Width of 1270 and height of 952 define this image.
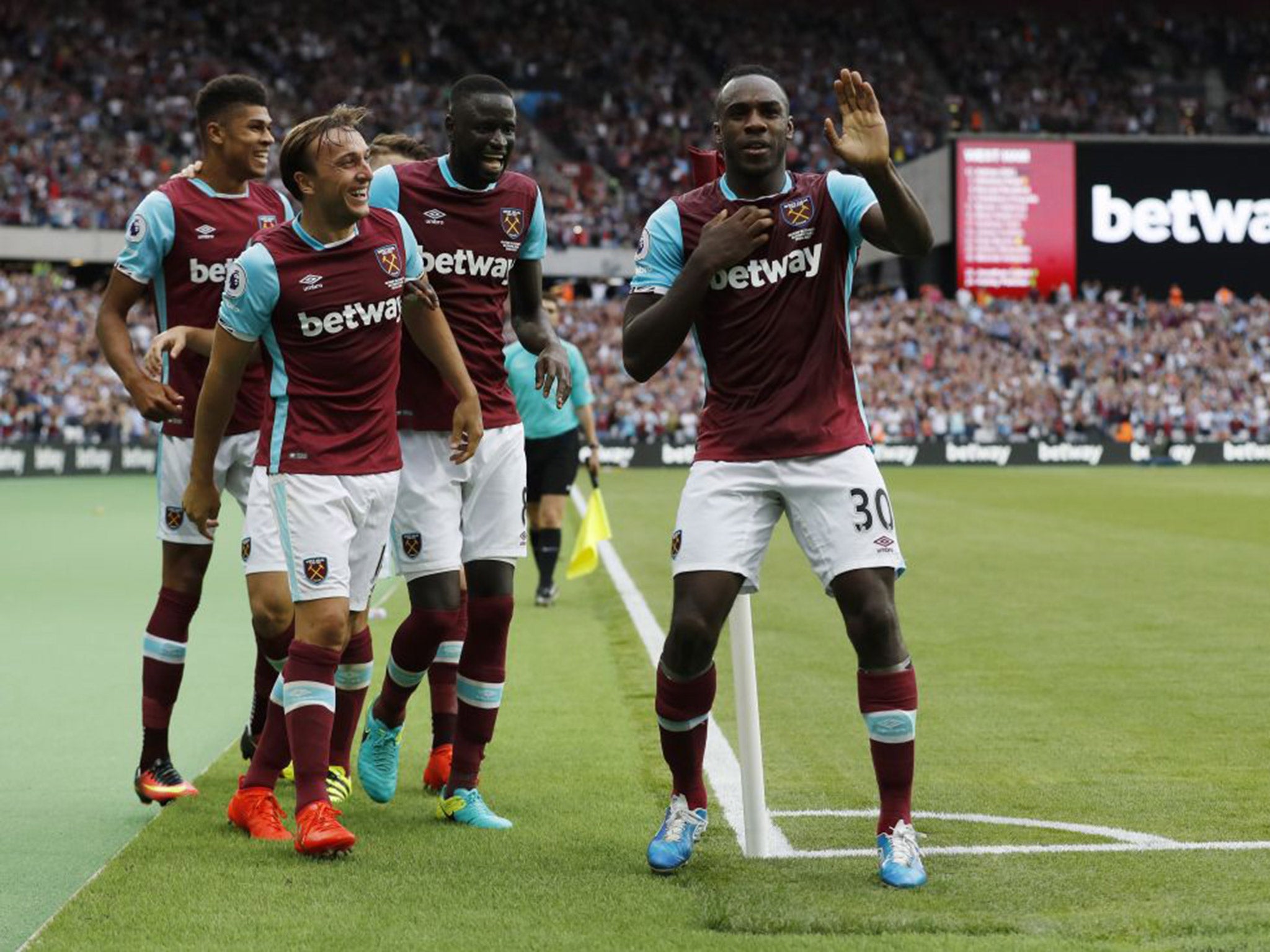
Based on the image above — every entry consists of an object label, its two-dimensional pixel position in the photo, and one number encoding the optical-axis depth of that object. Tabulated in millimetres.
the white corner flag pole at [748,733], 5090
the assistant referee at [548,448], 12430
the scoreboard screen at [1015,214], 43219
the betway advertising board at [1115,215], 43469
